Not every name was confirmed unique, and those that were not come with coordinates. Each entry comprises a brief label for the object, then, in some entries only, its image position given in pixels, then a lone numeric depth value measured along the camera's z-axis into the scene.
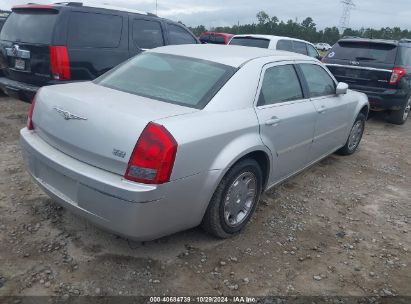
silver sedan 2.46
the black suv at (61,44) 5.14
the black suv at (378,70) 7.37
